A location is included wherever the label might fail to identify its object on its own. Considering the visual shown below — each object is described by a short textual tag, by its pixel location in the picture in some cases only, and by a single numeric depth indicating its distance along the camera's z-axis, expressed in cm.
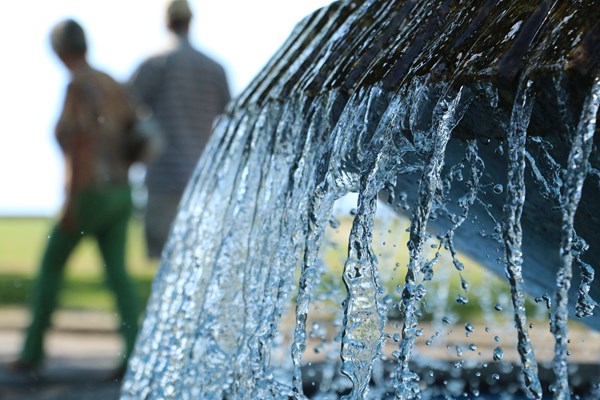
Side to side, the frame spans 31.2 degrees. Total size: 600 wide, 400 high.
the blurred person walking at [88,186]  486
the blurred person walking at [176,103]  633
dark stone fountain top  130
